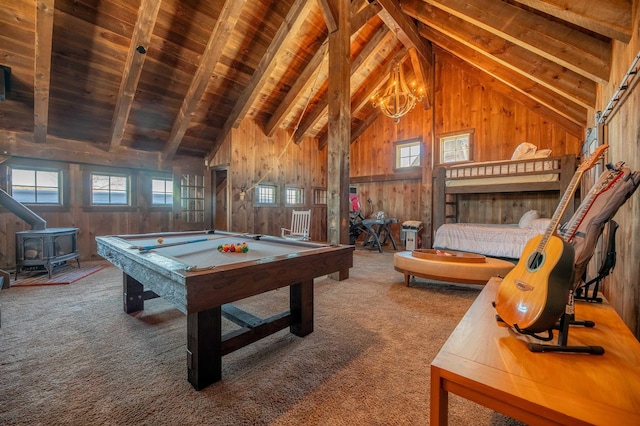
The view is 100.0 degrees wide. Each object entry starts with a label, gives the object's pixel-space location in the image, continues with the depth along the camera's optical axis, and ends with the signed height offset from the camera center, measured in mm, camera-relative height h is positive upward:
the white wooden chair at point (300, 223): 5820 -352
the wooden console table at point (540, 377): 798 -594
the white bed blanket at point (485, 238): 4141 -510
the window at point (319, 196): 7800 +355
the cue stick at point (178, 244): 1889 -299
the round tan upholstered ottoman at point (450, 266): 2941 -678
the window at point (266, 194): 6344 +345
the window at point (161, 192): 5531 +337
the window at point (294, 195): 7113 +338
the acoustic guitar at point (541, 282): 1062 -325
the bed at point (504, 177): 4238 +532
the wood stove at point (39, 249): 3609 -574
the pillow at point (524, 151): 4668 +1003
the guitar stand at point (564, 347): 1088 -571
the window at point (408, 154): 6672 +1371
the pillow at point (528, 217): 4598 -168
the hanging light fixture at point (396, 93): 4598 +2031
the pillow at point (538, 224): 4164 -269
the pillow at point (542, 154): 4520 +916
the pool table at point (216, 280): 1282 -394
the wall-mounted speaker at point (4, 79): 3330 +1632
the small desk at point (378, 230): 6332 -559
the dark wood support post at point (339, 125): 3701 +1157
